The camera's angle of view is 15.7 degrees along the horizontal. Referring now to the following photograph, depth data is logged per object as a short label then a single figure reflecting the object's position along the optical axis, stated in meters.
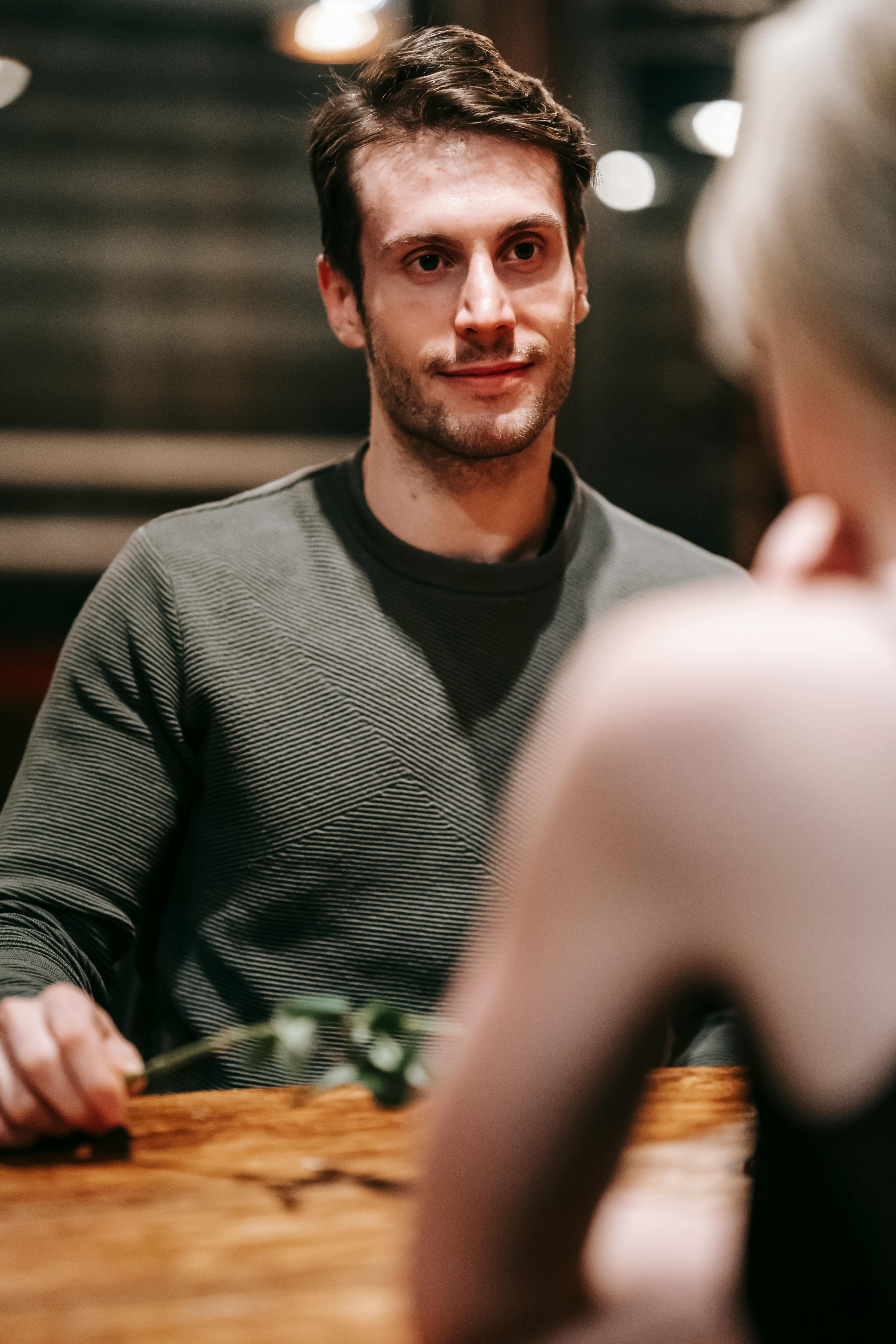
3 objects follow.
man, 1.88
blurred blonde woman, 0.77
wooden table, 1.40
